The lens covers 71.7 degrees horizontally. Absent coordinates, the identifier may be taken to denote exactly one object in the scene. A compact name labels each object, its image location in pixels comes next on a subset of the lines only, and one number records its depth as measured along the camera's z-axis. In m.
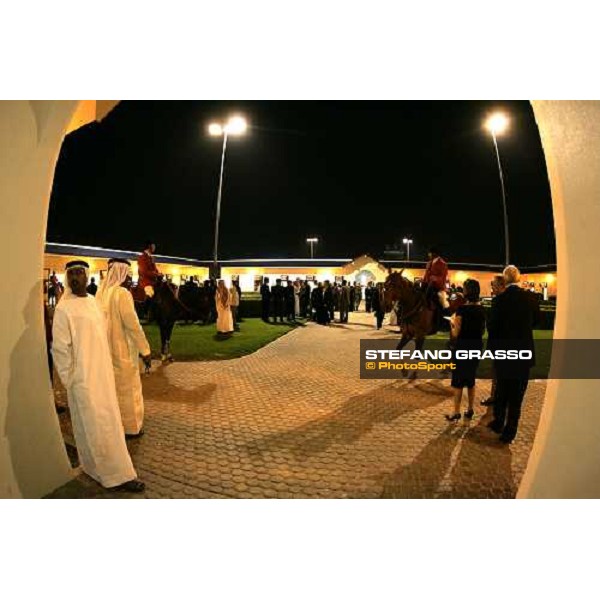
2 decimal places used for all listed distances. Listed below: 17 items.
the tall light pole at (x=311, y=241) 61.77
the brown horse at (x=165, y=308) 9.64
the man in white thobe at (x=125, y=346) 4.83
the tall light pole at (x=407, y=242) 57.71
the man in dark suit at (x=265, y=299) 17.81
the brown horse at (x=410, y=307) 8.23
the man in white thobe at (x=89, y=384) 3.55
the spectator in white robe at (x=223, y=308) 13.38
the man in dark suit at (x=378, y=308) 15.01
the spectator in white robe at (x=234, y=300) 14.93
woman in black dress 5.48
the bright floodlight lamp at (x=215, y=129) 13.70
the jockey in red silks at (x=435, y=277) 8.38
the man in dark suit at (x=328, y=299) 18.42
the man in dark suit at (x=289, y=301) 18.80
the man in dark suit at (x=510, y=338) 4.91
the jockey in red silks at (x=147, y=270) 8.98
